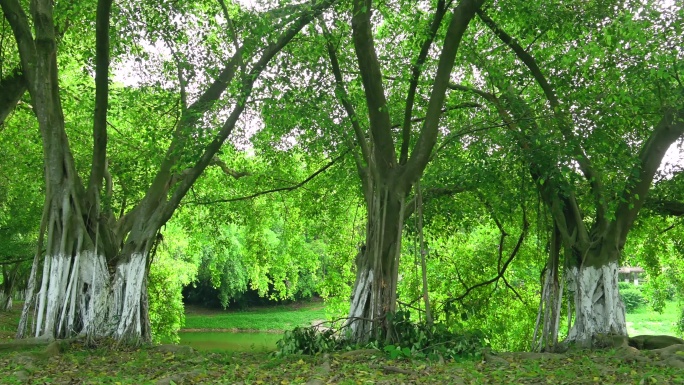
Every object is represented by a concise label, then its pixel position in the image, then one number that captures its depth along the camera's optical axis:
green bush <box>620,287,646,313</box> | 36.15
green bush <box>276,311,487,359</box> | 7.73
